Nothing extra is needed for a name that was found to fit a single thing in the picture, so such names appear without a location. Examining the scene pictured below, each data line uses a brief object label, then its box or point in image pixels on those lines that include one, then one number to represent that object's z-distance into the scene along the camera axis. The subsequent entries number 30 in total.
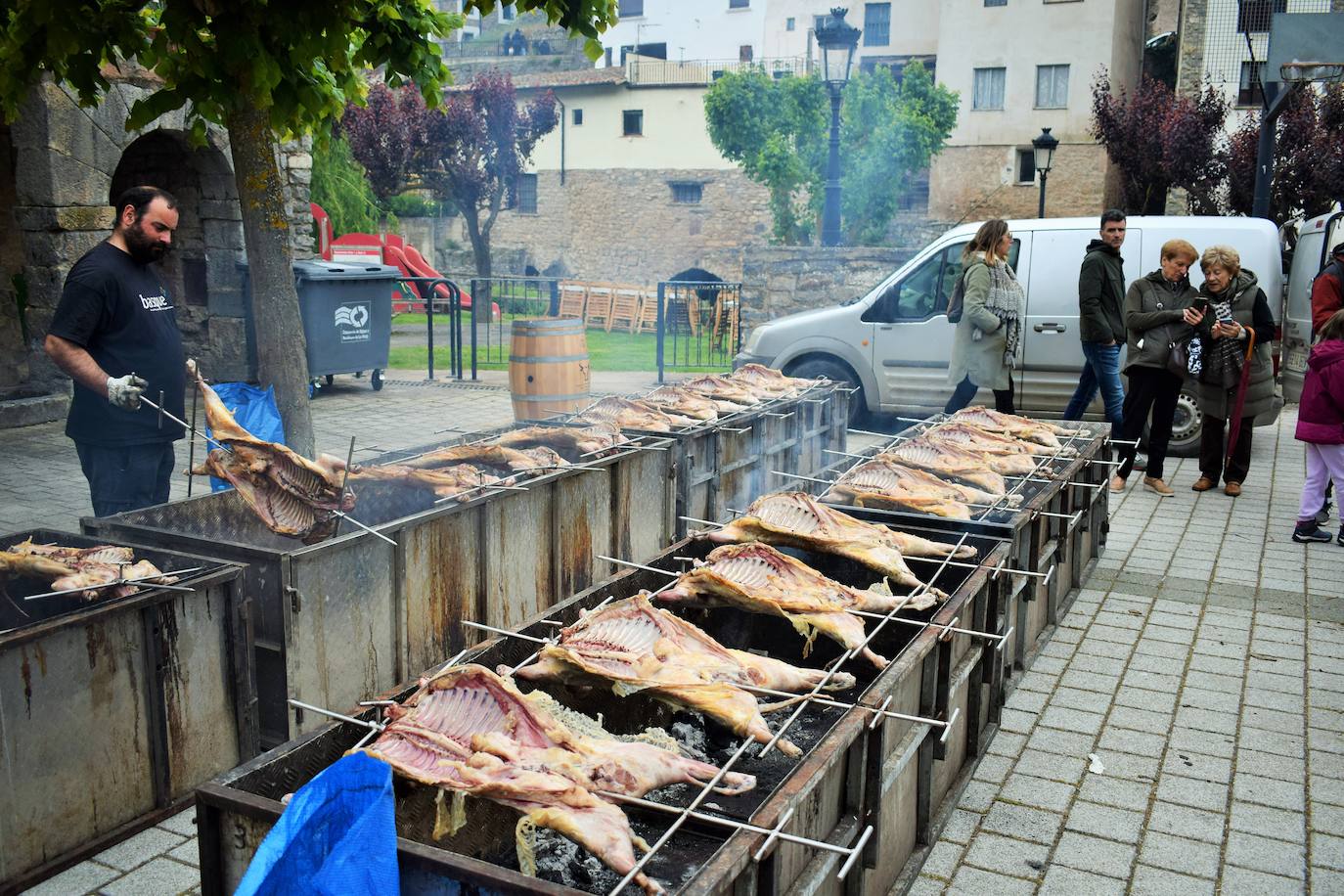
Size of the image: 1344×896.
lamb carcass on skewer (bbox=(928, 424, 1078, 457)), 6.79
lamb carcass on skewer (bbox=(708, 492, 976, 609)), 4.51
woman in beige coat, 9.06
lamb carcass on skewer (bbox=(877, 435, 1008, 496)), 6.03
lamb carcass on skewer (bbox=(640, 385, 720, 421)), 7.79
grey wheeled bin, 13.32
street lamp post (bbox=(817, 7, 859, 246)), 16.94
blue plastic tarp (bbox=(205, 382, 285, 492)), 6.89
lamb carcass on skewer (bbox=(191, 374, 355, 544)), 4.91
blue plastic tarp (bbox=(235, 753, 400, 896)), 2.29
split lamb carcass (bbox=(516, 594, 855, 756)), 3.21
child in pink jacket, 7.58
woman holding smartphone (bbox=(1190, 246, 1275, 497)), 9.06
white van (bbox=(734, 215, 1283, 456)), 10.91
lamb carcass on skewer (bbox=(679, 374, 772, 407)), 8.51
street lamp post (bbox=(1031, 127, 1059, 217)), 21.69
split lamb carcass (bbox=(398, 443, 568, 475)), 6.11
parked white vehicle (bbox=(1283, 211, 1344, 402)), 12.53
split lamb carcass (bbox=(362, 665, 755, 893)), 2.61
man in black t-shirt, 5.40
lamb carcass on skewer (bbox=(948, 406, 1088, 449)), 7.28
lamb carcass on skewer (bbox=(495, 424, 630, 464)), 6.63
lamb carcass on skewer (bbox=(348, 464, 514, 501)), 5.54
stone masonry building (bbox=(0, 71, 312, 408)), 11.16
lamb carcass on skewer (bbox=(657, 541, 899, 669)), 3.95
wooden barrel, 9.45
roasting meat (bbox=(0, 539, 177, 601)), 4.11
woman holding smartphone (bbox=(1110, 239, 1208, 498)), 9.12
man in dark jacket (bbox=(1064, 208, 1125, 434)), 9.34
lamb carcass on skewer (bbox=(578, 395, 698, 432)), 7.35
